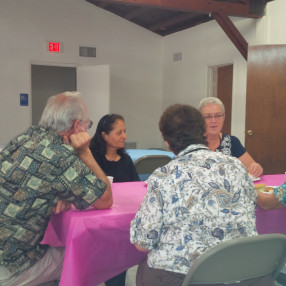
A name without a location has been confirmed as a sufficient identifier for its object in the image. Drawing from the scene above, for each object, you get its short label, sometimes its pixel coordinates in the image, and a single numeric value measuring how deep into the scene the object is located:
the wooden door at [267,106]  4.74
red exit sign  6.93
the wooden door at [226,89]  6.42
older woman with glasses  2.68
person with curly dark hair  1.29
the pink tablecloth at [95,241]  1.50
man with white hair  1.44
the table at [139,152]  3.86
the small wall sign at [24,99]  6.85
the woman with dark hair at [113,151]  2.64
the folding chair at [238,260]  1.20
